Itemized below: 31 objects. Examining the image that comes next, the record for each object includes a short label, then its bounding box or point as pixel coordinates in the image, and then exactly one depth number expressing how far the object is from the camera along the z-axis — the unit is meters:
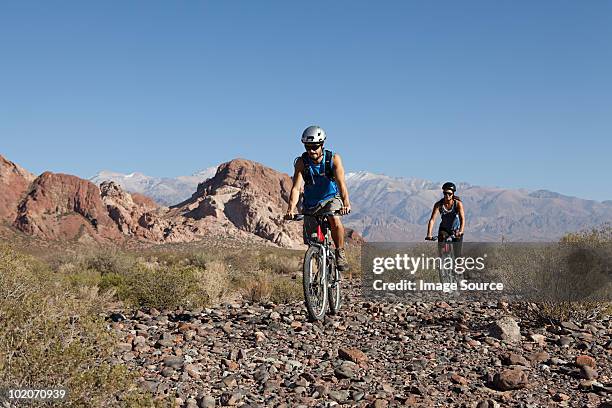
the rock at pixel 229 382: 5.88
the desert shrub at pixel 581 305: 9.11
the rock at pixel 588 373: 6.39
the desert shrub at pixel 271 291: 11.89
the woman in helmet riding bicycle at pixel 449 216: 12.57
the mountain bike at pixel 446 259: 13.30
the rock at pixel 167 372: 6.06
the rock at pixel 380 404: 5.29
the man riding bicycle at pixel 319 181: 8.76
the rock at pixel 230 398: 5.36
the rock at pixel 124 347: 6.92
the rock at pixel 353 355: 6.86
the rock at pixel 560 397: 5.76
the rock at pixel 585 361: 6.73
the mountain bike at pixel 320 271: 8.76
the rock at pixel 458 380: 6.11
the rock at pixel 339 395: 5.54
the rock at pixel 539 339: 7.84
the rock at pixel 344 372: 6.22
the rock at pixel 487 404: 5.38
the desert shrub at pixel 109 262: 19.23
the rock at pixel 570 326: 8.45
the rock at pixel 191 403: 5.22
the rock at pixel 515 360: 6.86
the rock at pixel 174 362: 6.39
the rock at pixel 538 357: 6.99
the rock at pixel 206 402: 5.27
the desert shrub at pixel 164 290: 10.64
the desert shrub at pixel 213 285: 11.55
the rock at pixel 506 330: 8.01
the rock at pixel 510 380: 5.97
